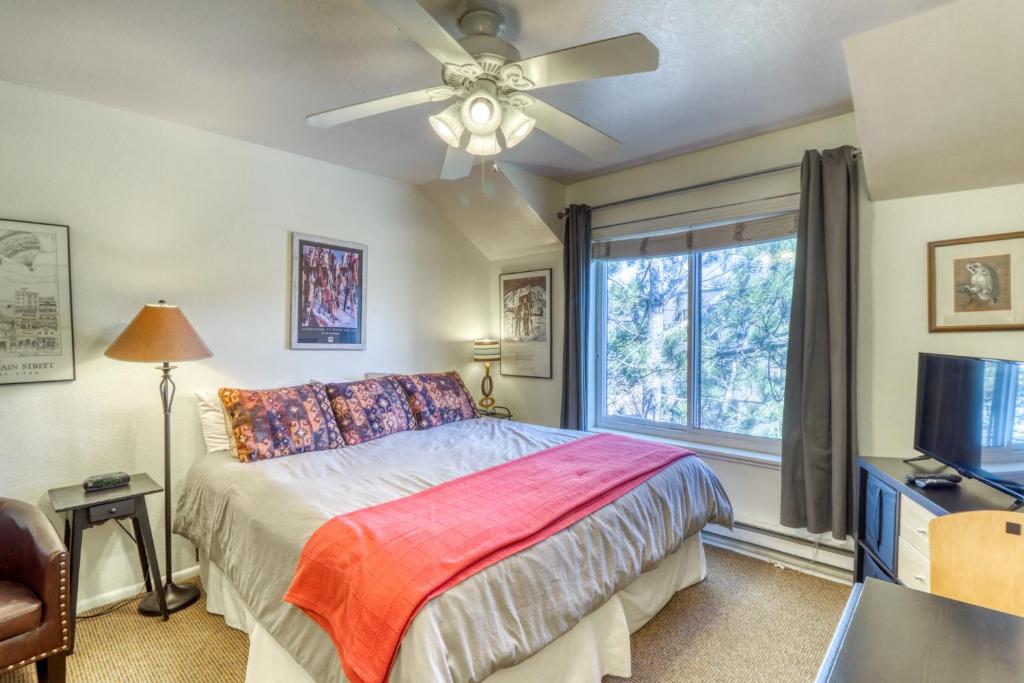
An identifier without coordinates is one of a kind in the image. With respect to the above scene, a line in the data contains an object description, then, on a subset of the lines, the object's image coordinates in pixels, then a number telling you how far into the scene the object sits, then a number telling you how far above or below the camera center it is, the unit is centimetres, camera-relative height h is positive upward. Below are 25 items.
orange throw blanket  123 -65
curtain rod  275 +95
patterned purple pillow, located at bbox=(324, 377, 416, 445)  278 -48
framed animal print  216 +24
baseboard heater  260 -131
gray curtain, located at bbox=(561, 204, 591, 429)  364 +17
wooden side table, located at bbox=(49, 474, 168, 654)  202 -80
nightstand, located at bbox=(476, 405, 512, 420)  411 -72
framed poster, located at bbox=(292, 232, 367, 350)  309 +25
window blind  283 +62
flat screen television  168 -33
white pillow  252 -50
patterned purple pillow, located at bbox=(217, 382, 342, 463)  239 -49
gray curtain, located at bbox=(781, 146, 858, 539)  247 -13
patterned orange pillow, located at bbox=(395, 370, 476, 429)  317 -47
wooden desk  81 -58
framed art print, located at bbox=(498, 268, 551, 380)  397 +7
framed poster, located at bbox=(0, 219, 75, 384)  214 +11
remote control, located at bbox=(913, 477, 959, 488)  188 -60
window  300 -6
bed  131 -81
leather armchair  157 -93
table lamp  404 -17
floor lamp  220 -9
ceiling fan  139 +84
